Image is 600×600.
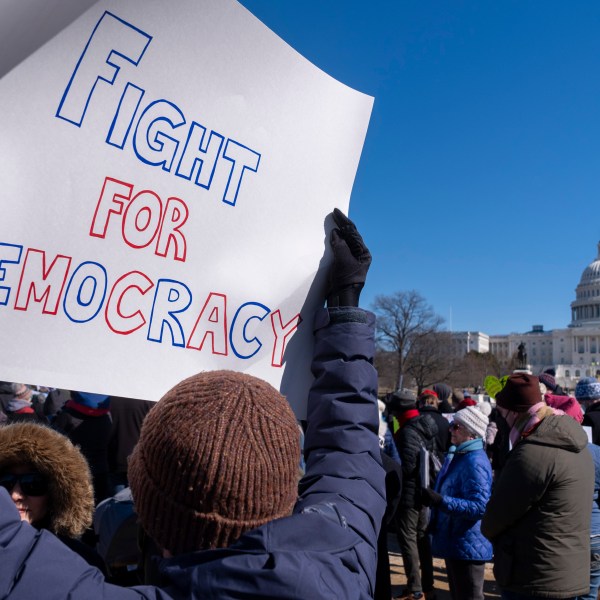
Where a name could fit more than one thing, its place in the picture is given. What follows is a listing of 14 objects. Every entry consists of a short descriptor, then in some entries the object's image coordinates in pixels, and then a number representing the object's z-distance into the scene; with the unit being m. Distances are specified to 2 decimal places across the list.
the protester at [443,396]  9.67
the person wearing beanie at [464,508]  4.21
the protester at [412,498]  5.47
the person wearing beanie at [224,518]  1.02
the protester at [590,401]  5.76
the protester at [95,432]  5.24
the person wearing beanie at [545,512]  3.12
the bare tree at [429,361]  55.84
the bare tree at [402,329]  57.03
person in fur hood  2.00
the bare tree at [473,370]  56.66
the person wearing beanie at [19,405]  5.59
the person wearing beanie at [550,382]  7.30
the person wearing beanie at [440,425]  6.64
